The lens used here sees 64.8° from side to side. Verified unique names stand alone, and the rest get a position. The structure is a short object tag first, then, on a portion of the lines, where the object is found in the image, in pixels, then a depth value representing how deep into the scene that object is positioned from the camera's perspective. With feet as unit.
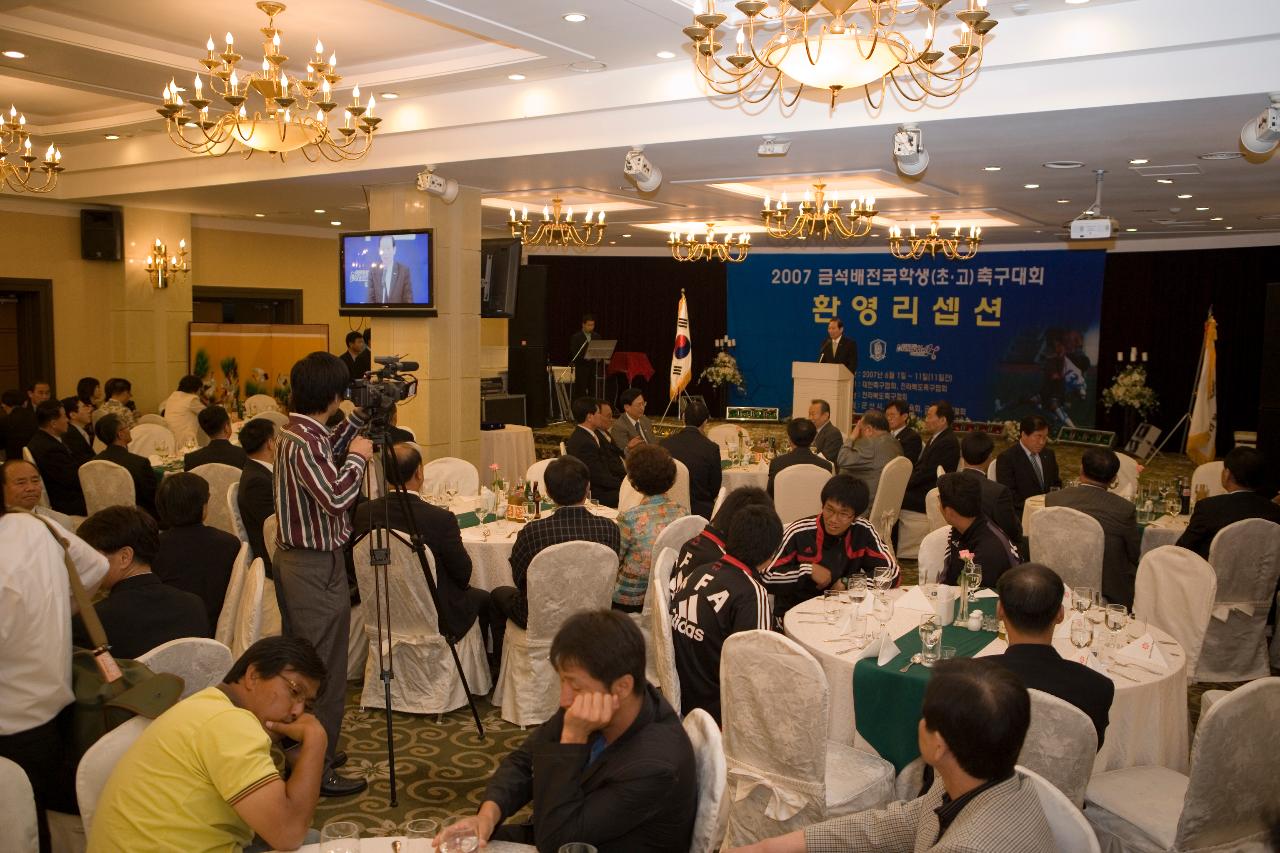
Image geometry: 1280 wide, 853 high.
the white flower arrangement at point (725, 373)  59.62
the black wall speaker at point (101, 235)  39.47
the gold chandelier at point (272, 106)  16.42
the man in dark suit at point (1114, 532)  18.44
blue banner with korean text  50.55
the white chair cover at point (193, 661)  9.98
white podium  44.42
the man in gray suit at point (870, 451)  25.49
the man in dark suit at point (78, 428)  24.86
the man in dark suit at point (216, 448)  22.16
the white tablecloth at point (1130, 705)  11.37
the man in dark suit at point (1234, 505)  18.01
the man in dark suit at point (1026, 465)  24.13
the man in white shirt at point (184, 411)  32.37
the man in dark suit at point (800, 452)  24.04
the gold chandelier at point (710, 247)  41.37
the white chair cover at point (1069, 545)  17.89
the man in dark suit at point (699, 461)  24.14
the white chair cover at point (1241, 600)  17.60
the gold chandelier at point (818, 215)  29.37
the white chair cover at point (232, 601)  14.25
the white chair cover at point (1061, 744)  9.28
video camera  12.34
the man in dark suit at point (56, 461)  22.93
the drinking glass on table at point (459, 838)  7.29
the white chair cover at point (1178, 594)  14.17
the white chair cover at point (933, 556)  16.07
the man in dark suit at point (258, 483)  17.84
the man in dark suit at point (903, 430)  28.27
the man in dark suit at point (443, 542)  15.42
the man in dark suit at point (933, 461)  25.98
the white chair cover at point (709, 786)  7.79
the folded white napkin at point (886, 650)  11.90
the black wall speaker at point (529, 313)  48.80
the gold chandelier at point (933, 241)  38.40
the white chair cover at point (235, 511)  19.31
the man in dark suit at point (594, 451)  24.91
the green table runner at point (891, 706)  11.41
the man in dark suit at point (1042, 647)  9.91
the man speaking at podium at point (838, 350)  45.21
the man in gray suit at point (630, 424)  27.63
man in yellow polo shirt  7.16
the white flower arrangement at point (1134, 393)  47.55
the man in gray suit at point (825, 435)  28.60
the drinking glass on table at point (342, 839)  7.25
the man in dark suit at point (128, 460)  22.65
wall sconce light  40.70
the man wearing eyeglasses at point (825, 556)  15.01
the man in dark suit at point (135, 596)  11.21
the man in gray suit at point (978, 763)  6.86
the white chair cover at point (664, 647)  11.99
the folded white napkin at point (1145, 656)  11.82
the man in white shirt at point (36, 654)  9.59
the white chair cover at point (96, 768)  7.95
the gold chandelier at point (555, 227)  33.69
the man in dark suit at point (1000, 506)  18.85
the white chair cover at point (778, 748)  10.27
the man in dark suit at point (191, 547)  14.80
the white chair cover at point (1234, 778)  9.21
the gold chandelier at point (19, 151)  20.33
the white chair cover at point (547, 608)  14.78
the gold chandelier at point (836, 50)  11.24
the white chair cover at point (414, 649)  15.47
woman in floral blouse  16.19
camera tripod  12.76
